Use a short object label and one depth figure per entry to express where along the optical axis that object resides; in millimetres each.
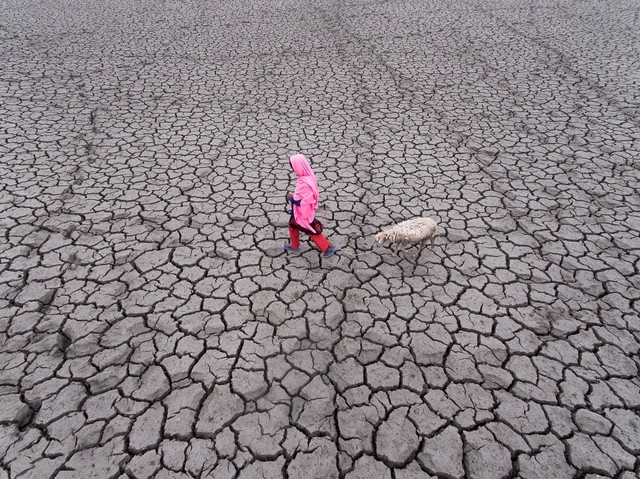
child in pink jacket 3840
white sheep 4184
